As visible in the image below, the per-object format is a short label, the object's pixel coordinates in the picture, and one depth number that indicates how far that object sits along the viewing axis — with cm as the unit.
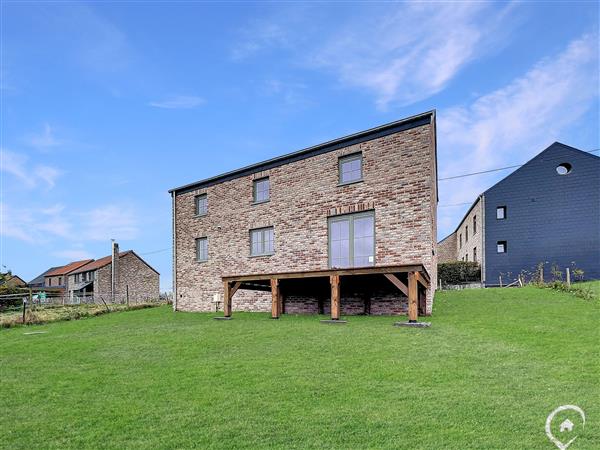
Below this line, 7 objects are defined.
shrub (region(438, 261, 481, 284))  2600
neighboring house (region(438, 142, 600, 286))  2300
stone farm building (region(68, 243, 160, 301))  4041
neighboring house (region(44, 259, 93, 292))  5080
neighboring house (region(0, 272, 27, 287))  3018
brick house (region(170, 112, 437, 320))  1221
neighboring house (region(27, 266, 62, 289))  6214
